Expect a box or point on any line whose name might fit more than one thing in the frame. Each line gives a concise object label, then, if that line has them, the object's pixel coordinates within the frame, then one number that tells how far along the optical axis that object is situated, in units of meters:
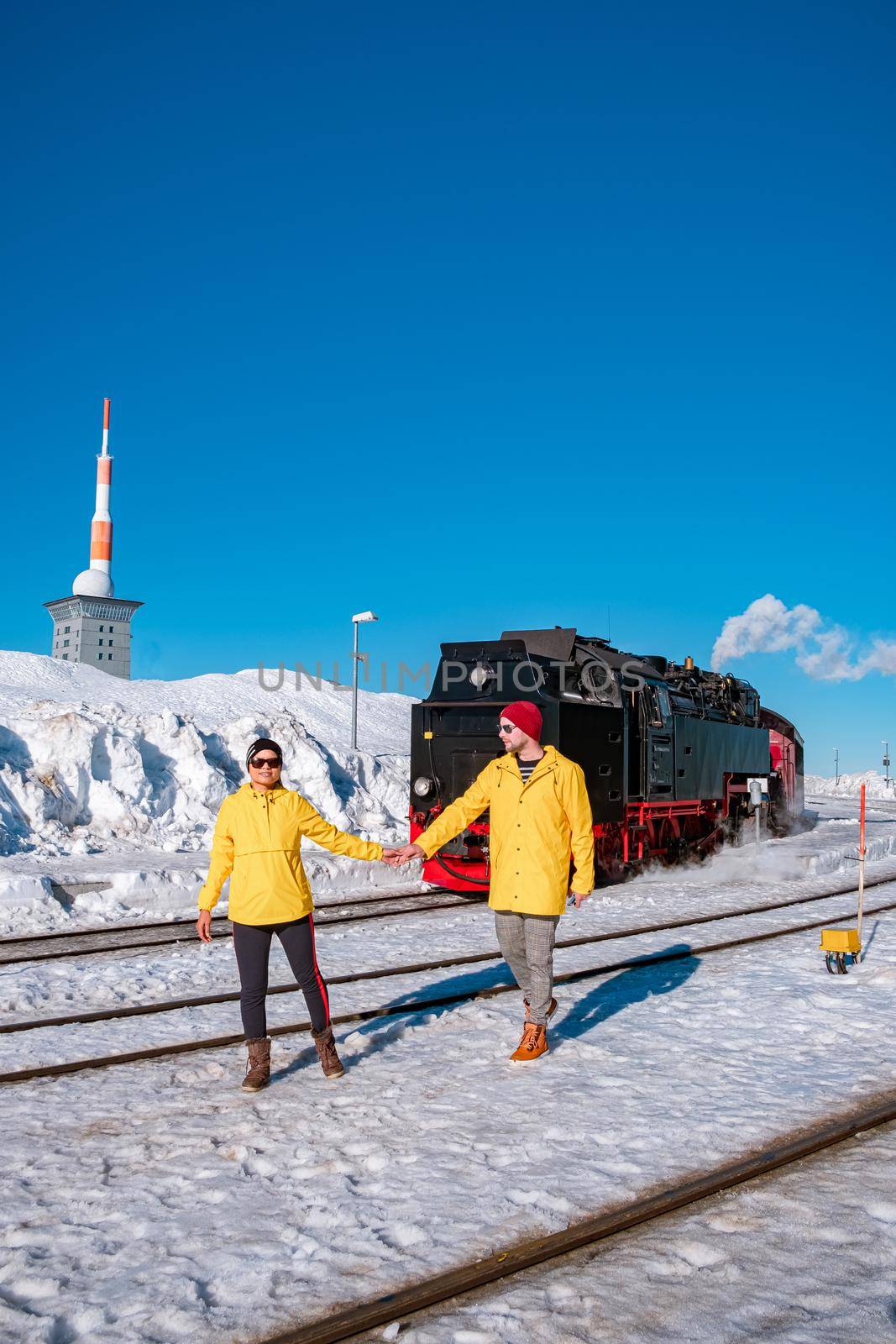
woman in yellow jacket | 5.37
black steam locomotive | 13.22
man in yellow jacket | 5.75
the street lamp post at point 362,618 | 24.30
